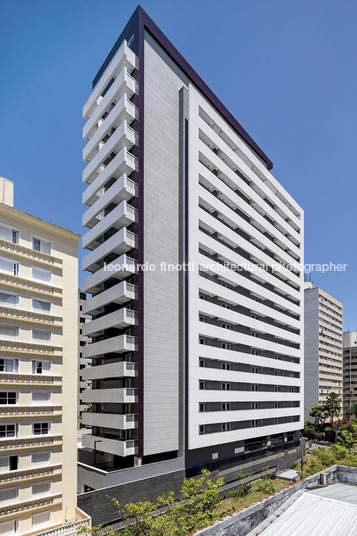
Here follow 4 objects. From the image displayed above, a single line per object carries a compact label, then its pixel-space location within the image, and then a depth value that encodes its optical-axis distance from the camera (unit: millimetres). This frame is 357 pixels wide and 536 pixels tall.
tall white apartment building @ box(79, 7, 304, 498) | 38062
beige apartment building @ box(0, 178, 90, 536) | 26859
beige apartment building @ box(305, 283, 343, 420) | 114250
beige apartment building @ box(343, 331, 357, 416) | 142875
